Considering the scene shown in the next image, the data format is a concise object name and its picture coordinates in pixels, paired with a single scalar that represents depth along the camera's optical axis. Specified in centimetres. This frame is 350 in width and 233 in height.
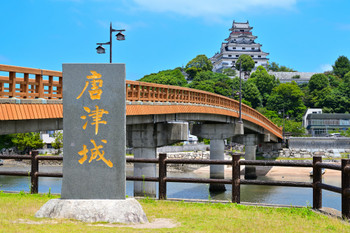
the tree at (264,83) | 12875
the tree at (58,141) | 7251
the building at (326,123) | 9812
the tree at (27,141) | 7062
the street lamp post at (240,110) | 3960
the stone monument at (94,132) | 937
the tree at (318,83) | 12569
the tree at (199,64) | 15792
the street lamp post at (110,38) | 2196
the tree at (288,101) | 11206
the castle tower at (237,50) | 17605
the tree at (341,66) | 15875
